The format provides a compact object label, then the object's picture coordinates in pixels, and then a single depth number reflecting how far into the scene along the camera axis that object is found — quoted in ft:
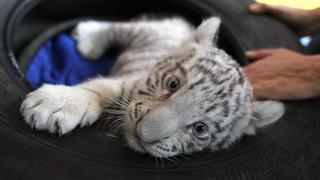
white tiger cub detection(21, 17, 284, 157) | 1.25
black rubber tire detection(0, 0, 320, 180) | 1.17
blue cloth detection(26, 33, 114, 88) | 2.15
